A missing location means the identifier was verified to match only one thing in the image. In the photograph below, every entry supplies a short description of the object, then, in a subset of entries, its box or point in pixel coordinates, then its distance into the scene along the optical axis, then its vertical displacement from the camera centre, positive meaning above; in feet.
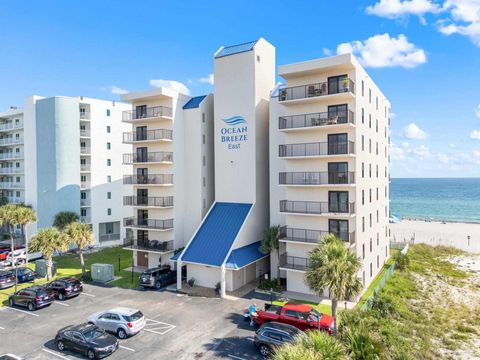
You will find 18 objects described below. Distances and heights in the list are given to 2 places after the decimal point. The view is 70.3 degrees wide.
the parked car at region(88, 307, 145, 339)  69.10 -29.65
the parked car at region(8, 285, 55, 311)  85.46 -30.15
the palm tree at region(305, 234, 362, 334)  63.47 -18.58
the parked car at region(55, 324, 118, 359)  61.44 -30.00
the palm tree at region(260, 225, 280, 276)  98.48 -18.61
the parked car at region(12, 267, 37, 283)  108.47 -30.60
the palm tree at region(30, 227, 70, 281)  104.88 -19.49
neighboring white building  156.87 +8.66
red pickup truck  67.21 -28.83
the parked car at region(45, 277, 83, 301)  91.97 -29.66
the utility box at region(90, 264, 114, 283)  107.65 -29.87
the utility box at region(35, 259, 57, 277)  112.47 -29.68
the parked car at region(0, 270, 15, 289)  102.22 -30.26
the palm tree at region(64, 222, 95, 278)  109.18 -18.05
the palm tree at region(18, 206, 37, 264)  131.13 -14.41
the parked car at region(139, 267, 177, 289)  99.45 -29.79
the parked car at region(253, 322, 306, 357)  60.23 -28.71
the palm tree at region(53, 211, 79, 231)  145.69 -17.28
